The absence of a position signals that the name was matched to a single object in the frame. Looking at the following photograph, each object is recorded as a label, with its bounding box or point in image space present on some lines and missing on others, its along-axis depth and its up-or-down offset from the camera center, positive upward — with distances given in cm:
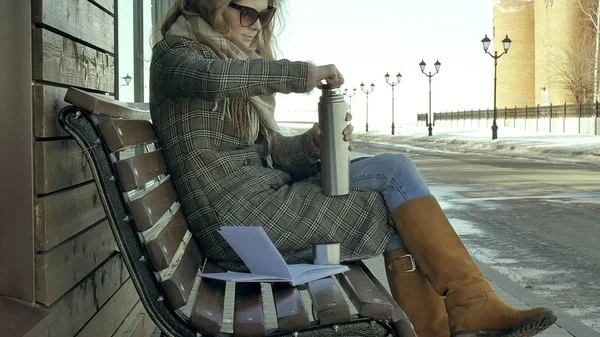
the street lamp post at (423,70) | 5050 +222
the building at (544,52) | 5266 +365
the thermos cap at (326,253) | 340 -51
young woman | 326 -29
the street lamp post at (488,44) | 4116 +295
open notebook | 300 -50
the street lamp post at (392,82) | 6238 +218
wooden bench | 268 -52
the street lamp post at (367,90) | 7745 +194
